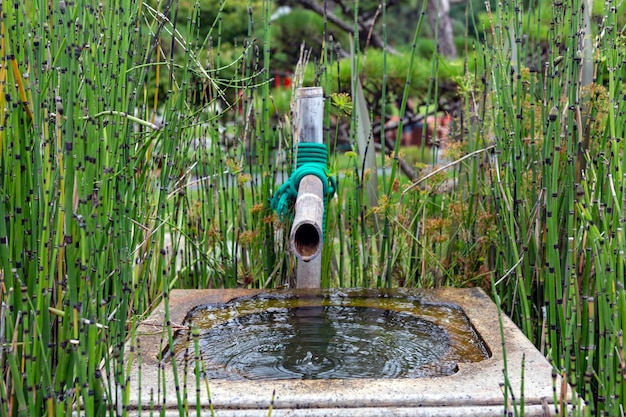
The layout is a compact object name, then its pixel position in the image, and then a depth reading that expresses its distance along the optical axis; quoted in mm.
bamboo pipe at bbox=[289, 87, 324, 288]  3062
